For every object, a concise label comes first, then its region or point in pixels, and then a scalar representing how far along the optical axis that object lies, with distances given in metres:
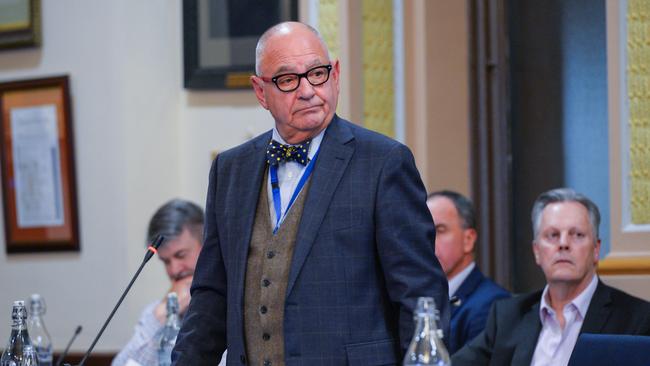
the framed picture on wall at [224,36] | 11.55
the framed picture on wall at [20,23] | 12.09
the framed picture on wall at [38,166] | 12.05
